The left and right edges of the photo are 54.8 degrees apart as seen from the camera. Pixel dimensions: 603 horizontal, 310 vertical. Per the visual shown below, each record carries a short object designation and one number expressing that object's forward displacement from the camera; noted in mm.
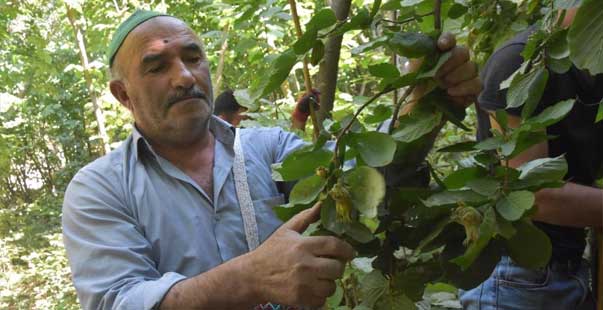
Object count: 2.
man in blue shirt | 1188
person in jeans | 1310
